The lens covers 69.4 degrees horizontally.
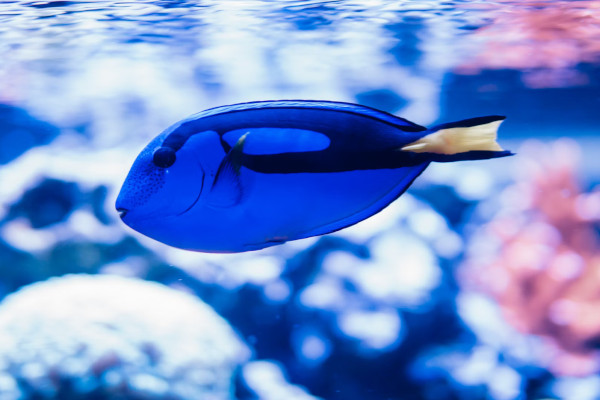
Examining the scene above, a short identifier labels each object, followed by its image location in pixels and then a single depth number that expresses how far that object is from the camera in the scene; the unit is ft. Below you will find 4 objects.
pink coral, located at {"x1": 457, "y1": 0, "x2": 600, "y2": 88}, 9.82
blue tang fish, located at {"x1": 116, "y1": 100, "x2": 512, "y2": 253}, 2.99
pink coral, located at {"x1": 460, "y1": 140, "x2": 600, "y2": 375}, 8.87
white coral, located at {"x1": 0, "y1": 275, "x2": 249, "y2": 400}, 7.84
